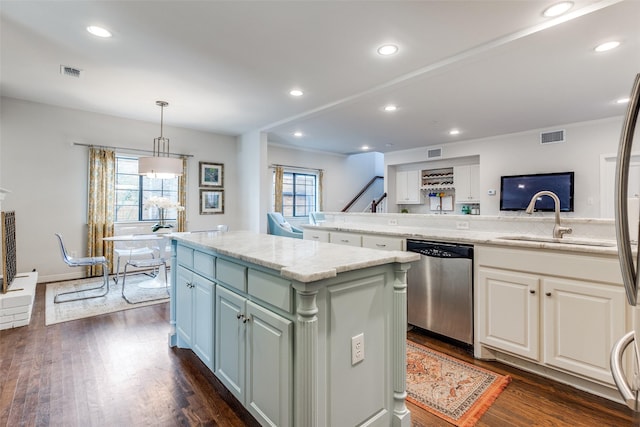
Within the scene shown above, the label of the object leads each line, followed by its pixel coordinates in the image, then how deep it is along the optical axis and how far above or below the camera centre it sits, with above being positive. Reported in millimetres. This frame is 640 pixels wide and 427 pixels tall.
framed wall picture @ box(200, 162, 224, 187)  6273 +801
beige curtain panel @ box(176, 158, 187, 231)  5875 +293
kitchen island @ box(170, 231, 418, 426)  1311 -558
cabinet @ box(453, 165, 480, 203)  7156 +735
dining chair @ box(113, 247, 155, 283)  4477 -548
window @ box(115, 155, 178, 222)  5480 +408
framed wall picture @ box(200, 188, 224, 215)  6281 +256
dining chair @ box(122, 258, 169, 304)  3958 -636
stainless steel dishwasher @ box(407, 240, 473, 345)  2496 -629
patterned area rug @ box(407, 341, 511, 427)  1827 -1120
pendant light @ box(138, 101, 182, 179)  4105 +618
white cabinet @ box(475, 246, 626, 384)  1876 -606
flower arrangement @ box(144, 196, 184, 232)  4355 +138
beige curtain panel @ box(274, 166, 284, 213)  7445 +590
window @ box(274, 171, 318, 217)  7898 +533
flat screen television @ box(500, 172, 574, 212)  5746 +495
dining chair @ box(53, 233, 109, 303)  3854 -635
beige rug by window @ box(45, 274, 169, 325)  3428 -1061
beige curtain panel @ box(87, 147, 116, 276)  5020 +174
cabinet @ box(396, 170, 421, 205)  8305 +730
